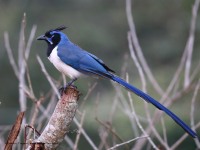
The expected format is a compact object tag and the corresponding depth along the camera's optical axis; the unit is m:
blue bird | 9.85
